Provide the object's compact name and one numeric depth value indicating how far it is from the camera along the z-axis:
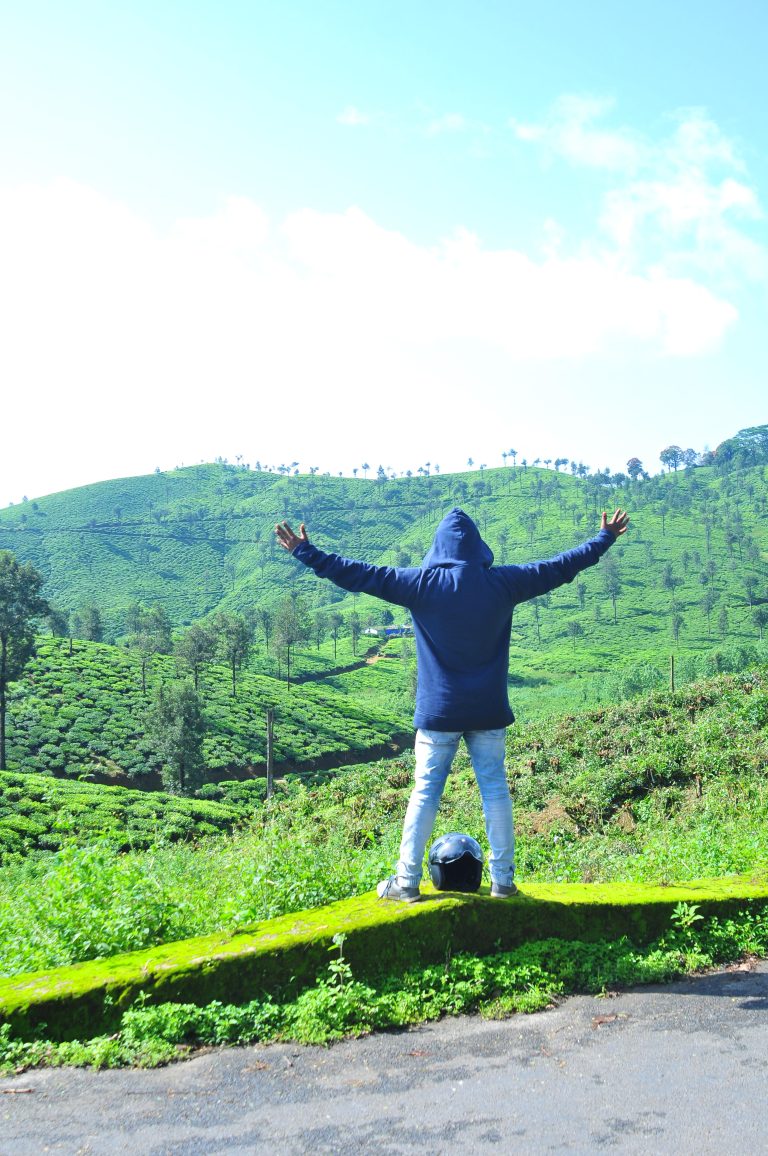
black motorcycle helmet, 5.25
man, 5.10
